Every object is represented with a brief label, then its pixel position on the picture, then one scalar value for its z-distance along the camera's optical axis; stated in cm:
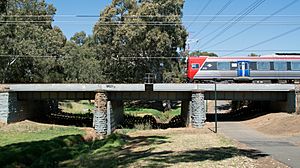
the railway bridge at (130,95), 3597
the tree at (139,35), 5412
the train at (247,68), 4238
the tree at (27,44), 4684
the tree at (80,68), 7156
